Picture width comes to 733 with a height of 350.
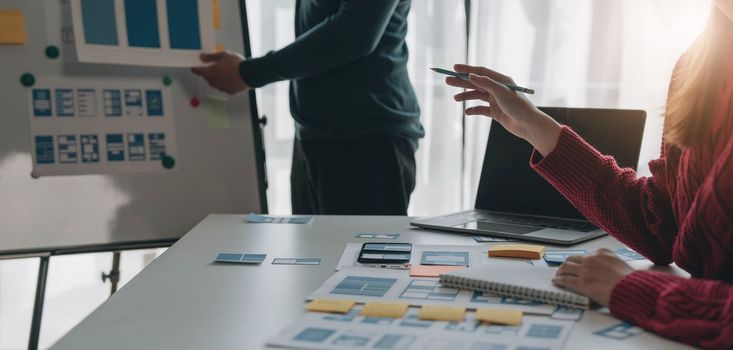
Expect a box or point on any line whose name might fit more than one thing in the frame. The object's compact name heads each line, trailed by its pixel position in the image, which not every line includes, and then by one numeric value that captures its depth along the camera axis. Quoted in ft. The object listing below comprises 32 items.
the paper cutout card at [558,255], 3.51
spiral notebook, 2.80
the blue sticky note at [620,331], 2.52
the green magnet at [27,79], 5.39
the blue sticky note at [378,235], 4.19
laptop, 4.35
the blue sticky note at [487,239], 4.09
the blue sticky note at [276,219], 4.64
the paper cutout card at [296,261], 3.59
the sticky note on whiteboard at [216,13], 5.93
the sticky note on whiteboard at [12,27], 5.28
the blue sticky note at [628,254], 3.70
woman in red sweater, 2.55
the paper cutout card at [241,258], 3.60
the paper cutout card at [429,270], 3.27
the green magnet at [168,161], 5.82
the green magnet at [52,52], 5.43
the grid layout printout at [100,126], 5.46
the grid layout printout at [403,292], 2.81
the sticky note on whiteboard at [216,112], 5.94
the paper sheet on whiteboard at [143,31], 5.44
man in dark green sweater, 5.64
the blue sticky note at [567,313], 2.67
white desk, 2.53
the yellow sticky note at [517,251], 3.64
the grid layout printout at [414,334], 2.40
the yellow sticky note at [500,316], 2.59
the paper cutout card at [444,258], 3.51
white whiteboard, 5.37
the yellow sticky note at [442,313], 2.65
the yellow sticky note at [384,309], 2.69
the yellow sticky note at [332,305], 2.75
